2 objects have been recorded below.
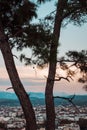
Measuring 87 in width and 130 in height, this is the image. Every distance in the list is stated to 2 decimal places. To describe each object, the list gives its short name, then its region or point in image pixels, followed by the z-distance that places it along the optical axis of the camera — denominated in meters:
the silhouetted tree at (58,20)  5.12
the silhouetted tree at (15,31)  4.71
